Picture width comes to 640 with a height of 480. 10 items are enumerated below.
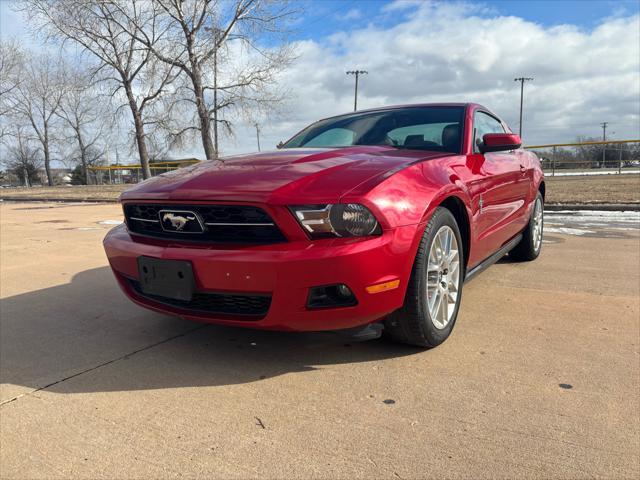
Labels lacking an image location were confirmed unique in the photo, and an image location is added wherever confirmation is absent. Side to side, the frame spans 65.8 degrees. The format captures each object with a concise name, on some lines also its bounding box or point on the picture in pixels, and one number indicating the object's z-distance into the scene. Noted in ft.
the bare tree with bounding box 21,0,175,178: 63.05
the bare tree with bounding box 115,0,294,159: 61.11
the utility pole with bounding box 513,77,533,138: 175.73
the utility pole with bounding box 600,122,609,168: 79.73
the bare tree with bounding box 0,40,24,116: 103.18
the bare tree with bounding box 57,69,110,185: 72.02
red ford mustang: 7.27
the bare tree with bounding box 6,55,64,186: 120.54
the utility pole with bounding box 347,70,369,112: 163.27
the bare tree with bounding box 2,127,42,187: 159.53
